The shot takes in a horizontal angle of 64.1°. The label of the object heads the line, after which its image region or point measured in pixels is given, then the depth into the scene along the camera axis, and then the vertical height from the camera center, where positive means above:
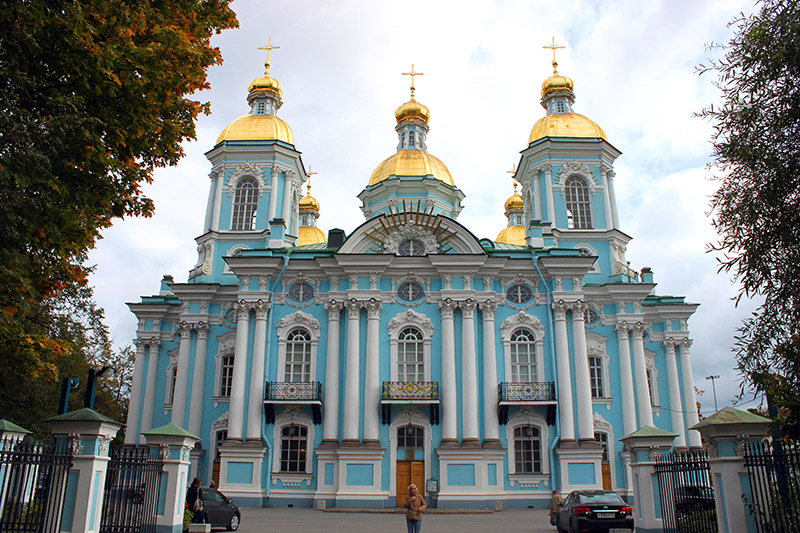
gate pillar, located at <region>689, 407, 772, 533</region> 8.96 +0.21
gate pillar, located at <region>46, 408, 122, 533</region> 9.36 +0.13
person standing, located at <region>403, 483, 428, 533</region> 11.31 -0.60
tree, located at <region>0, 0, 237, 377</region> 8.15 +4.74
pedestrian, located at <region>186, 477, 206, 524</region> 13.20 -0.59
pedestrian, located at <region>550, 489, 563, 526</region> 15.37 -0.72
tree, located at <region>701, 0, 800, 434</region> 9.08 +3.95
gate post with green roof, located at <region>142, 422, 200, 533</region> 11.95 +0.01
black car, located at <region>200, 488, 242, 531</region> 14.38 -0.82
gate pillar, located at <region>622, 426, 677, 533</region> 12.29 +0.05
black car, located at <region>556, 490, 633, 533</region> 12.83 -0.77
